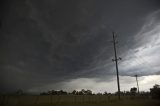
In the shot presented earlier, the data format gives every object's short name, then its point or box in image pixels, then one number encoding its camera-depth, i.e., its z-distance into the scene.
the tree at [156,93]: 31.94
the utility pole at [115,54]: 25.56
